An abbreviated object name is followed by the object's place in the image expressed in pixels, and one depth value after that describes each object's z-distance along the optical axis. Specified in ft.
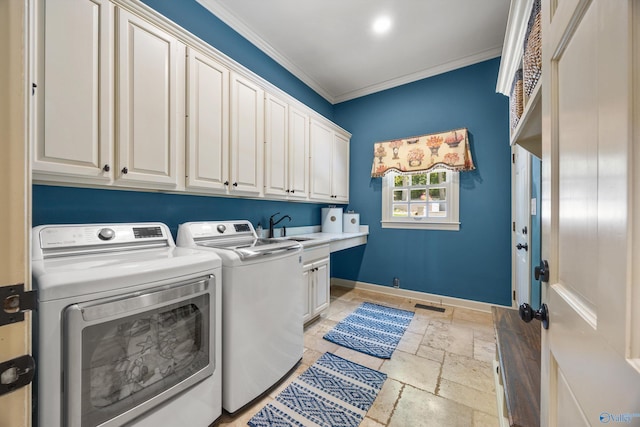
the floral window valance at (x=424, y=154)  10.25
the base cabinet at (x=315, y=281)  8.30
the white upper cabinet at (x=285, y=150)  8.43
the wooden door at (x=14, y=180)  1.82
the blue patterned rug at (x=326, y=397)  4.91
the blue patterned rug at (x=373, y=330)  7.49
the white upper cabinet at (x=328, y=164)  10.77
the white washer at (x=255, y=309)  4.94
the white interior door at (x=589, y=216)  1.27
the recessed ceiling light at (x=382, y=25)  8.32
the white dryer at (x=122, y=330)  3.02
